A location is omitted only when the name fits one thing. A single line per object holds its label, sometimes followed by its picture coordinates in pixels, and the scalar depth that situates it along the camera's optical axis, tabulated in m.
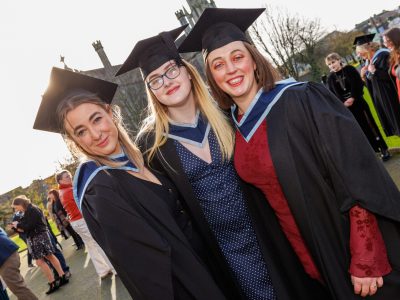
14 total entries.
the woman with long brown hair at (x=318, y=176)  1.72
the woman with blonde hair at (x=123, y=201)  1.73
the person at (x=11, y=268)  5.33
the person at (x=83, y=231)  6.07
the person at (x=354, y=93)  6.25
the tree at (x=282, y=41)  22.90
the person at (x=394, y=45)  4.73
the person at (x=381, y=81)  5.66
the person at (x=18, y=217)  7.06
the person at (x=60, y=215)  9.23
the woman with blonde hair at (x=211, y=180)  2.26
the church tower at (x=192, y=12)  30.72
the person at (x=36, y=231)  6.67
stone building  21.53
